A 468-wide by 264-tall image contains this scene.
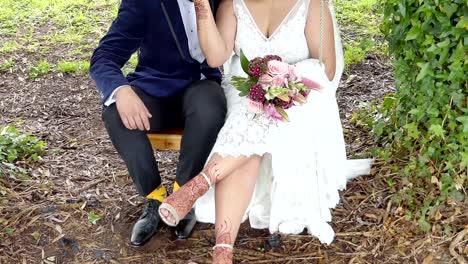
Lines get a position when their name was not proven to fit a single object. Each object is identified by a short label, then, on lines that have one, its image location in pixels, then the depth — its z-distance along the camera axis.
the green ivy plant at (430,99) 2.89
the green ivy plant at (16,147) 4.11
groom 3.09
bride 2.94
